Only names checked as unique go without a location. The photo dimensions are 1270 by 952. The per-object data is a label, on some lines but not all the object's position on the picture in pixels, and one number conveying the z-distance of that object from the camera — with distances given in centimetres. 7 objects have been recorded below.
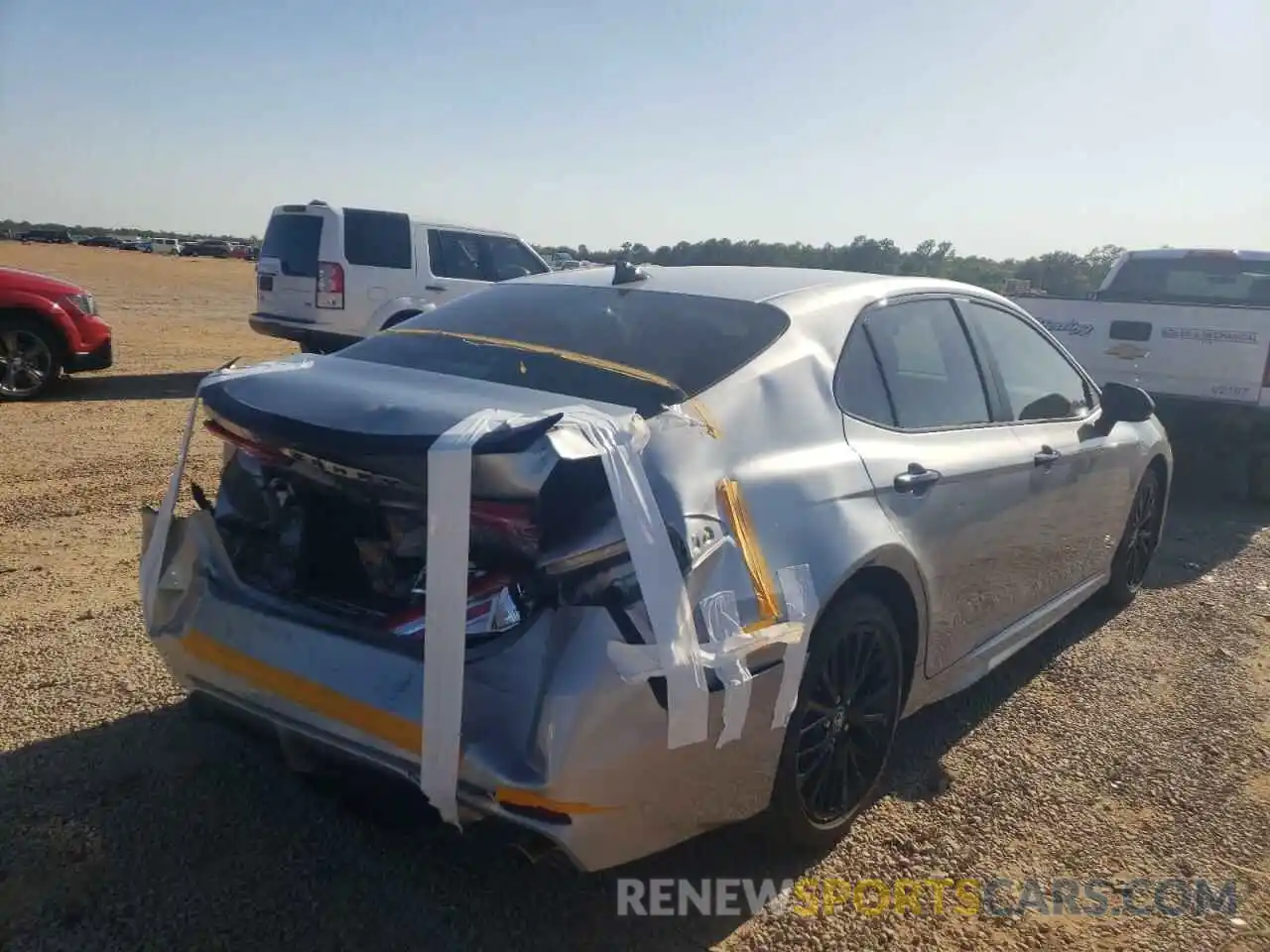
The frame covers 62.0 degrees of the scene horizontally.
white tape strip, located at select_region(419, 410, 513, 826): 225
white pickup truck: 777
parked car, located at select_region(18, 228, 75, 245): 8306
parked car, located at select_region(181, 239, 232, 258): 8188
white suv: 1218
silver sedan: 232
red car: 988
